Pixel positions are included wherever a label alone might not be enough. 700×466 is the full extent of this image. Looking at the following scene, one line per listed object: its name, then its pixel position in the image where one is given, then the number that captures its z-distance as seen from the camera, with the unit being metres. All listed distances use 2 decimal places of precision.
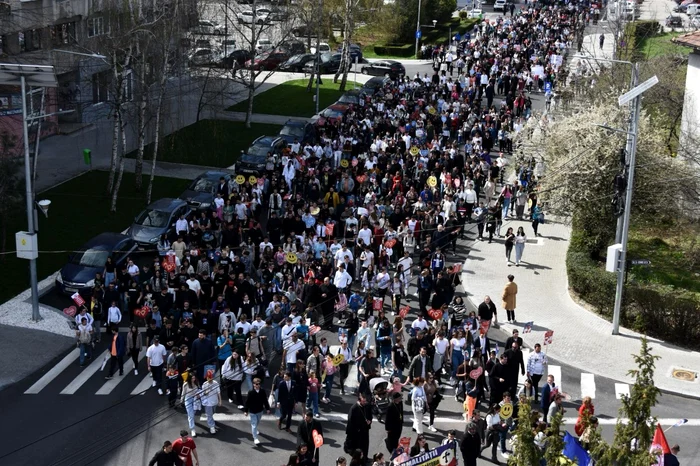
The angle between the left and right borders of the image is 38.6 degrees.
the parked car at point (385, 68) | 60.40
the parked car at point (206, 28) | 37.81
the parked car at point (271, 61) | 50.01
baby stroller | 19.25
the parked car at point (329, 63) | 61.81
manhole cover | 22.22
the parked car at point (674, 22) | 81.94
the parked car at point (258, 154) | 36.31
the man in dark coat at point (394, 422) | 17.83
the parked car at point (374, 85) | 50.26
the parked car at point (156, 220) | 28.81
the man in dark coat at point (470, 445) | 16.94
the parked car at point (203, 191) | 31.98
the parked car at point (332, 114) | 42.34
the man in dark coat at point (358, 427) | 17.38
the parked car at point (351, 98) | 47.78
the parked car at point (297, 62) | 60.34
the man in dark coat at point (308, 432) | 17.00
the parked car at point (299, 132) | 40.26
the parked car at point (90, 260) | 25.73
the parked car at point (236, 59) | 44.88
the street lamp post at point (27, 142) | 23.70
